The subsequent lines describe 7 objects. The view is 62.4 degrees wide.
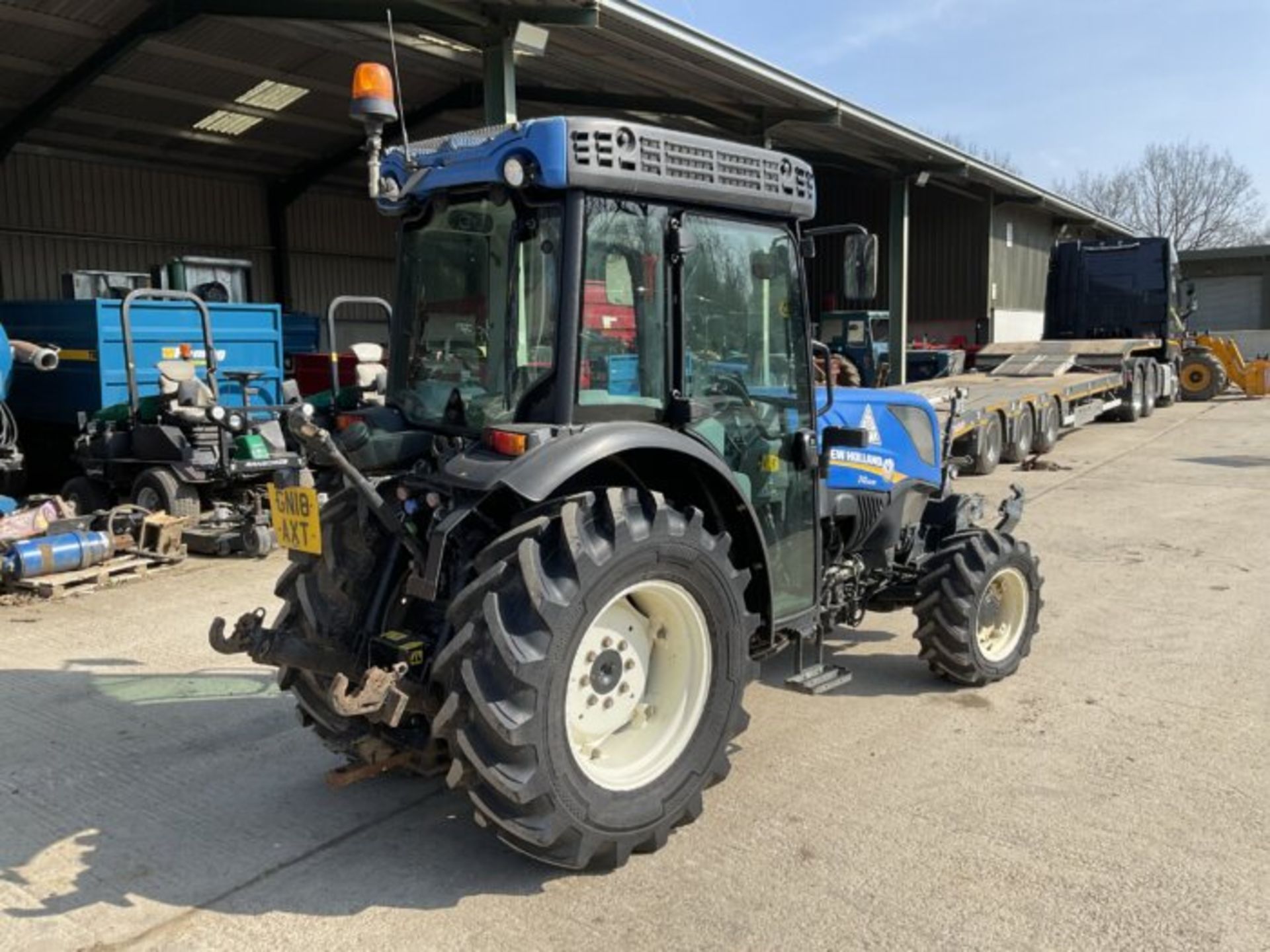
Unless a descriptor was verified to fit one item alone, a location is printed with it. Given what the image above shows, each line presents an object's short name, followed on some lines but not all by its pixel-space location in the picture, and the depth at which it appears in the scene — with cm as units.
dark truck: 1381
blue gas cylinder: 670
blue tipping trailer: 954
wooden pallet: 675
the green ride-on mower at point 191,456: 824
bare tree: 5591
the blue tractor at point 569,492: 299
